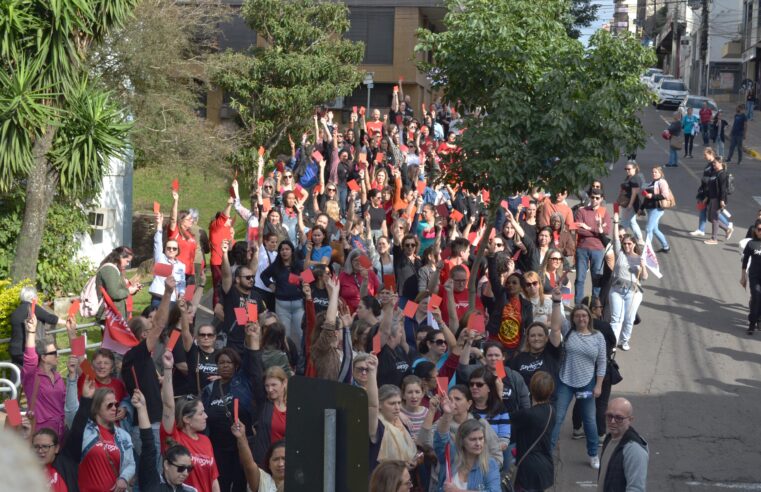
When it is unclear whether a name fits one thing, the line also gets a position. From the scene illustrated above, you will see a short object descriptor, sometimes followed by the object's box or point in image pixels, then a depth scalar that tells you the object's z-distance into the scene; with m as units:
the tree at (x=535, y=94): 10.45
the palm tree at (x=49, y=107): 14.28
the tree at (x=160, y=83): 22.62
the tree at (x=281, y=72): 28.02
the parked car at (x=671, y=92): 51.78
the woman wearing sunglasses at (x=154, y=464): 6.48
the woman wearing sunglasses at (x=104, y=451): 7.00
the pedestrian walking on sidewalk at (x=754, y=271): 14.49
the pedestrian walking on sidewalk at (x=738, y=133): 31.00
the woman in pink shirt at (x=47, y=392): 8.08
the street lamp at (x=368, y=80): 28.73
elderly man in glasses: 6.96
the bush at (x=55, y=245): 18.02
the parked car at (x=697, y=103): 42.32
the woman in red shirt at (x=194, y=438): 6.87
